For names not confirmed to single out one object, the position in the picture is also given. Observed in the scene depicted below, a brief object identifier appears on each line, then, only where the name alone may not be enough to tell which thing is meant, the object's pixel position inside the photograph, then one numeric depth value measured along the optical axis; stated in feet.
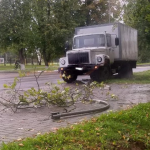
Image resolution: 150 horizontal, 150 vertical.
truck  49.01
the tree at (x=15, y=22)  112.16
